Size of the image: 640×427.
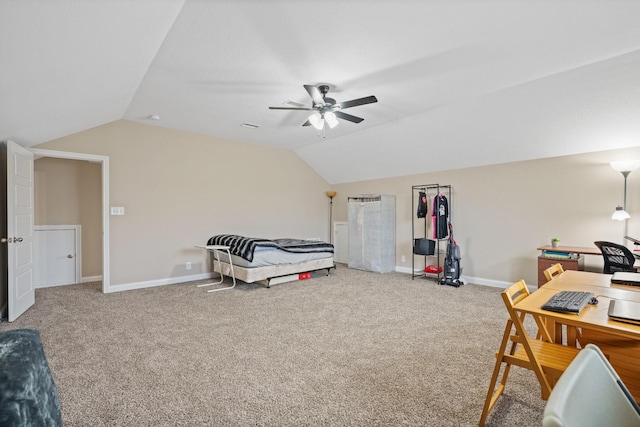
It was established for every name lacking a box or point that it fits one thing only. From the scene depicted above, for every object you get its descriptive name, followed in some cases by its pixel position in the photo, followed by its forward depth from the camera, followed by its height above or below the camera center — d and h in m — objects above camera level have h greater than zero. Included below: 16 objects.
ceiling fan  3.24 +1.17
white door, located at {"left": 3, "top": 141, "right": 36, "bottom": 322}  3.49 -0.22
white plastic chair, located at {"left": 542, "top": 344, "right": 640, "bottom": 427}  0.74 -0.47
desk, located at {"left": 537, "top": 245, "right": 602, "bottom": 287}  3.99 -0.61
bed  4.86 -0.79
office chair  3.29 -0.48
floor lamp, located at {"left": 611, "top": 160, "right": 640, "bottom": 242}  3.81 +0.54
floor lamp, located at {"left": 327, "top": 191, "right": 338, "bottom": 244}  7.81 +0.17
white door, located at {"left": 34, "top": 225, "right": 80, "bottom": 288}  5.12 -0.75
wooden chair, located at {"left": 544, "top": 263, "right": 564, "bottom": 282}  2.33 -0.46
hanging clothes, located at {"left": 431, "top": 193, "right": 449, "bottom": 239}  5.54 -0.08
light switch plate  4.84 +0.01
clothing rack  5.81 -0.21
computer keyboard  1.47 -0.44
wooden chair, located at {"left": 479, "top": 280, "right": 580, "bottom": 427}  1.58 -0.76
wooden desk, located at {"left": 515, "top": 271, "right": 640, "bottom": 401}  1.33 -0.47
